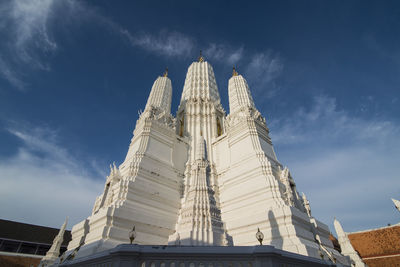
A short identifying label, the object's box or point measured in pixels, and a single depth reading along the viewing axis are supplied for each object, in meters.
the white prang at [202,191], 10.85
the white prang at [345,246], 15.28
